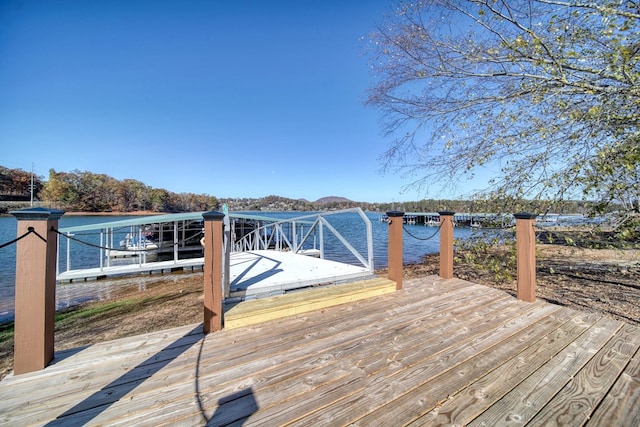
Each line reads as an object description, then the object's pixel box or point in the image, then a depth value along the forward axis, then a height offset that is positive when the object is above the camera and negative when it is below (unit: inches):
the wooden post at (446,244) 166.6 -20.4
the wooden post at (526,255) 127.8 -21.7
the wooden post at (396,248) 146.8 -19.9
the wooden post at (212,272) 97.7 -23.2
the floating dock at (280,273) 132.4 -38.7
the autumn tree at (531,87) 91.7 +61.6
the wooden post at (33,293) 71.4 -22.9
